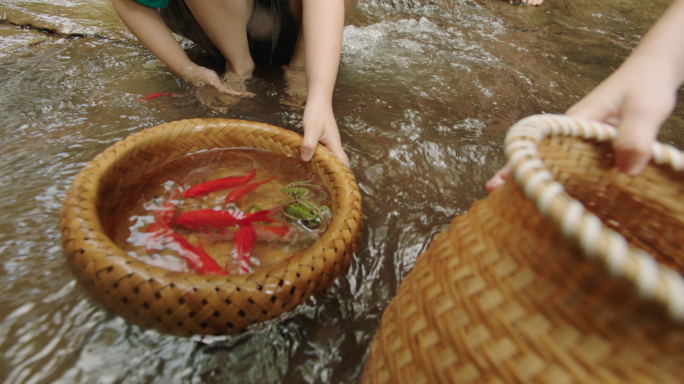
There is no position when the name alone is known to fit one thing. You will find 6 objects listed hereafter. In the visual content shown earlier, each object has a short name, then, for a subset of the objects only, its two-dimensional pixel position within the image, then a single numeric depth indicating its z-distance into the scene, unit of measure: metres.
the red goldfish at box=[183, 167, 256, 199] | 0.55
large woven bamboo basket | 0.19
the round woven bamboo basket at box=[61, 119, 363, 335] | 0.39
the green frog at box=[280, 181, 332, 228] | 0.51
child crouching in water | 0.64
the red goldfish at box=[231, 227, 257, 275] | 0.47
